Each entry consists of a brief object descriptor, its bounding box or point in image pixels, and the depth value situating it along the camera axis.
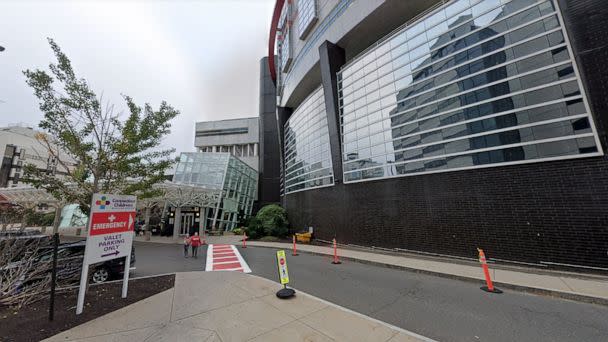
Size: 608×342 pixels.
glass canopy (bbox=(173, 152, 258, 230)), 29.89
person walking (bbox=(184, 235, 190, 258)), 13.15
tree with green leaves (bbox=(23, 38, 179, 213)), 5.98
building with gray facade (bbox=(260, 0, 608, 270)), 8.19
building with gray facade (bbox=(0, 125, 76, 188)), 49.44
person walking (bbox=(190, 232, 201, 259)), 12.91
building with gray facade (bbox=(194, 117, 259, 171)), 45.00
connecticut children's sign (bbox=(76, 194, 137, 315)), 5.16
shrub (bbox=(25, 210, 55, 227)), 30.29
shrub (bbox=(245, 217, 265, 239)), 23.22
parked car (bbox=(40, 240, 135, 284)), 7.52
